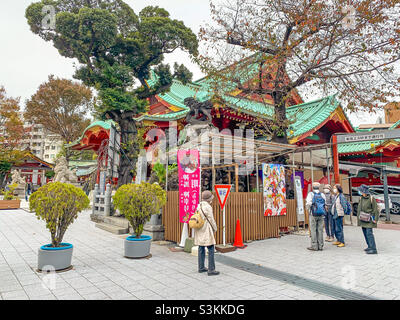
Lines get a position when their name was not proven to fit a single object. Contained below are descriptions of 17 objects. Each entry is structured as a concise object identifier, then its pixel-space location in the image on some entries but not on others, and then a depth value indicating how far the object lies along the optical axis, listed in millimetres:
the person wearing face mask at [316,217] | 7156
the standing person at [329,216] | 8250
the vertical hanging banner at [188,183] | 7199
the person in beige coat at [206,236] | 5109
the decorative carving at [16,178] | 27141
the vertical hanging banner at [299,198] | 9795
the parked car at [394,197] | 15288
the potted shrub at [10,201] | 17638
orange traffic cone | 7361
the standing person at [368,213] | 6676
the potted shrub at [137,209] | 6289
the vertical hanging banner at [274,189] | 8664
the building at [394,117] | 23981
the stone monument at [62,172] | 19769
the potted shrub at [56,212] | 5195
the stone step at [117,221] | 10195
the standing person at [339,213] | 7679
